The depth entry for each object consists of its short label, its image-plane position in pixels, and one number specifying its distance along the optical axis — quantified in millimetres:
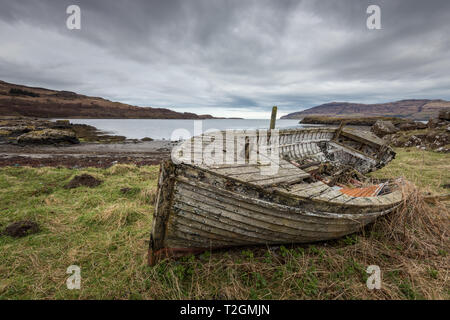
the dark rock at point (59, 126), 35403
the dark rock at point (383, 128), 21527
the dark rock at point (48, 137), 21062
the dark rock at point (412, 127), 21836
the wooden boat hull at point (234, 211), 2734
